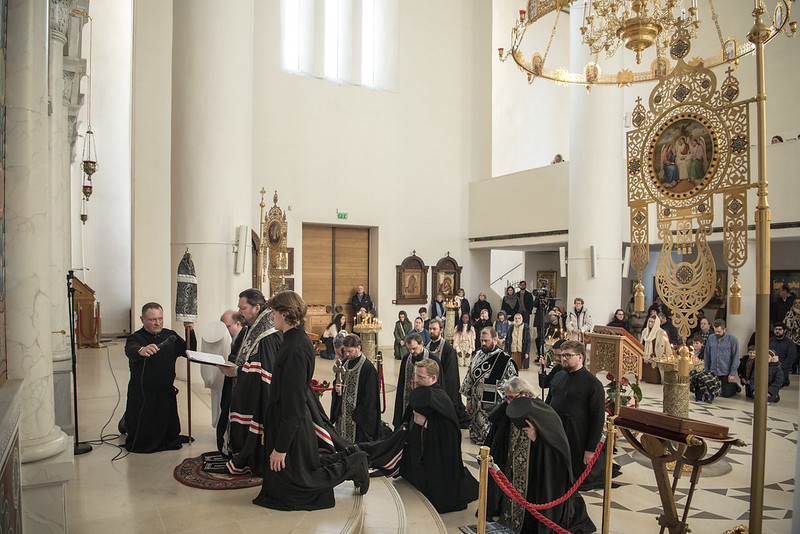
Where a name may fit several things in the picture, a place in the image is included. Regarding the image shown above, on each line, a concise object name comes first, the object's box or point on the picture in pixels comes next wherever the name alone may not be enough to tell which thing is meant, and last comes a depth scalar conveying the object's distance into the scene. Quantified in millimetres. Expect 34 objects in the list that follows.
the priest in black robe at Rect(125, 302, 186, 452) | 5883
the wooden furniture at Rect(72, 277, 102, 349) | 15299
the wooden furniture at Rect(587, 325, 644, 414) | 7539
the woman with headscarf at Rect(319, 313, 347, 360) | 14500
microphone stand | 5582
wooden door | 16422
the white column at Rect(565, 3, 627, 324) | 13750
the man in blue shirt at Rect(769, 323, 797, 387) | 10586
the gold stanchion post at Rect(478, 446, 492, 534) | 3963
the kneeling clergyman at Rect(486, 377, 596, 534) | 4586
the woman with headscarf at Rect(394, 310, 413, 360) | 14539
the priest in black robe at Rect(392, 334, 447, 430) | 6902
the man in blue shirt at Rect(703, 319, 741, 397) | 10609
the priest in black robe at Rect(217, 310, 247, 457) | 5723
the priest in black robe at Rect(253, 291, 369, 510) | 4172
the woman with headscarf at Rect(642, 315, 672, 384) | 10836
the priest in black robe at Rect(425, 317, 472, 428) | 7221
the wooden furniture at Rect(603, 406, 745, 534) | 4094
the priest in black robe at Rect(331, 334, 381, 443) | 6266
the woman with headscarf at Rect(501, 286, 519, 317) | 16234
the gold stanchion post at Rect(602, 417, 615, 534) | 4340
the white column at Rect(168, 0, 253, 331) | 10492
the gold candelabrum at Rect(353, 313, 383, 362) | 12516
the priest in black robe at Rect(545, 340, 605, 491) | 5266
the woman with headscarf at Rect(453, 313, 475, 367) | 14484
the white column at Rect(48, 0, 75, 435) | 6387
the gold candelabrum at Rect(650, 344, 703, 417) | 7156
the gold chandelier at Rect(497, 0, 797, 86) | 6020
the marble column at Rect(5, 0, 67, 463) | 3652
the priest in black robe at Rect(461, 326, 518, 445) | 7027
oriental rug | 4898
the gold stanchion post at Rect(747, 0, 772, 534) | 4117
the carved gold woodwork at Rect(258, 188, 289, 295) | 11422
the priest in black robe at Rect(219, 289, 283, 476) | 4785
